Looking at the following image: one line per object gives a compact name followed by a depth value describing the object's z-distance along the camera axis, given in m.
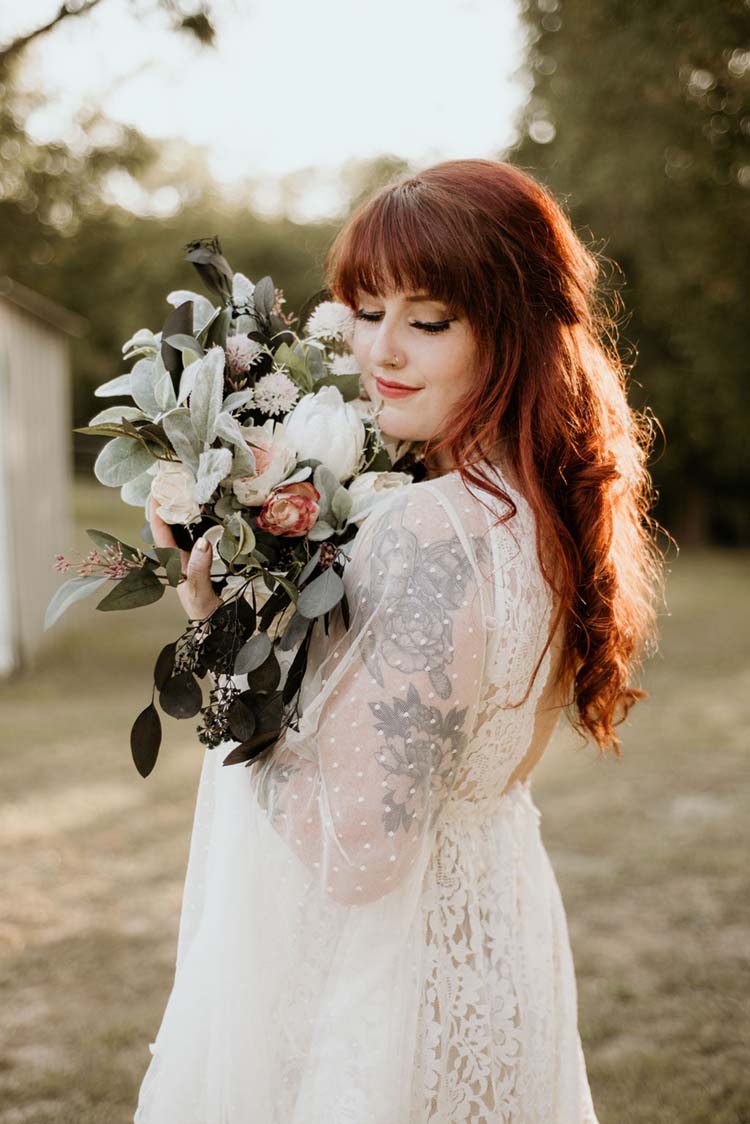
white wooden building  9.35
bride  1.51
